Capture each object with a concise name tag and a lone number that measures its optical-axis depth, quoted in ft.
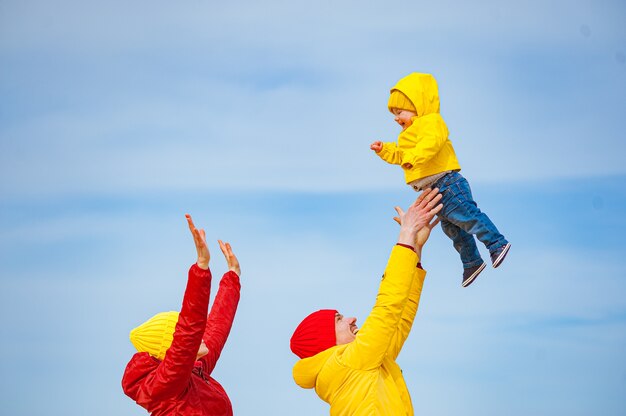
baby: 22.63
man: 19.81
